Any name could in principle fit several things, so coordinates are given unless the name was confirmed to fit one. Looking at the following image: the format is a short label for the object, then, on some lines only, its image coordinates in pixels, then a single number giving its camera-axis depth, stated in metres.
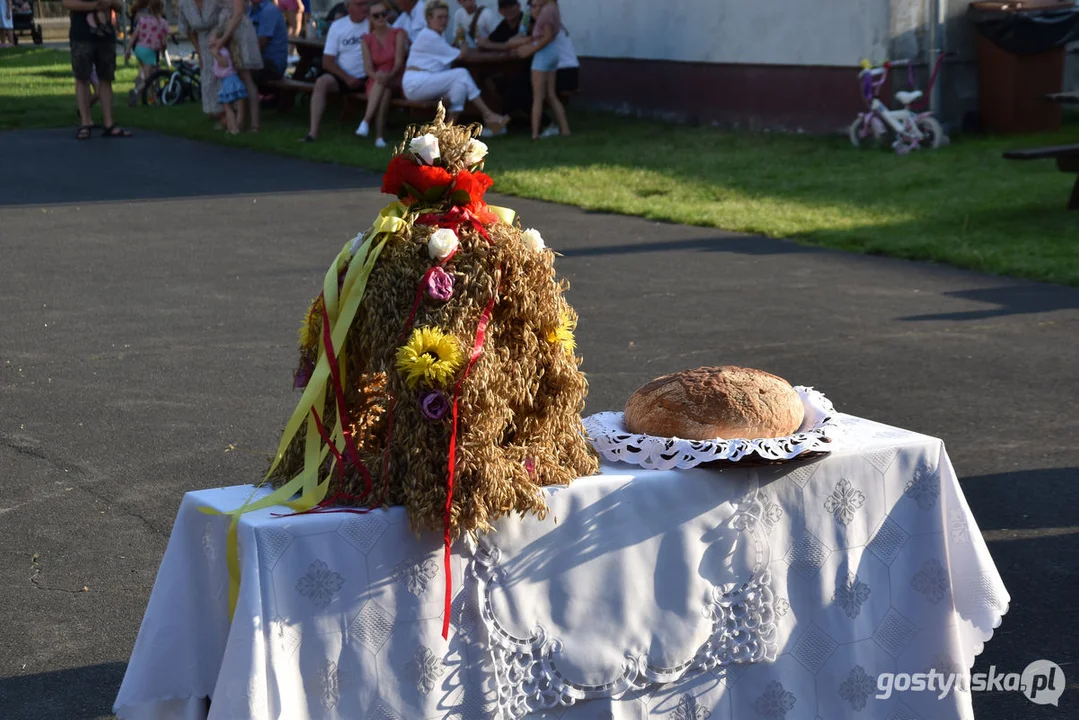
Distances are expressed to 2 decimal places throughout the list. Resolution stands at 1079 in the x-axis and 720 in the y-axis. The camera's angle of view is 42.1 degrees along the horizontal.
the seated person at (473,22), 18.30
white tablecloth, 3.06
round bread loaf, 3.50
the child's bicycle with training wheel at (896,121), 15.38
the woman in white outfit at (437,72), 16.89
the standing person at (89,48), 17.08
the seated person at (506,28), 17.83
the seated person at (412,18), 17.56
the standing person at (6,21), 40.41
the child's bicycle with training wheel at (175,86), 23.52
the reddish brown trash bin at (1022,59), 15.75
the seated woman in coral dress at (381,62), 17.28
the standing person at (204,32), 18.47
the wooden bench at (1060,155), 11.29
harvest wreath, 3.13
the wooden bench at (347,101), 17.33
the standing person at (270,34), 19.73
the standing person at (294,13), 25.50
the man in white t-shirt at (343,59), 18.08
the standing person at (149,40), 23.38
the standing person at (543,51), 16.98
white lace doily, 3.39
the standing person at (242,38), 18.08
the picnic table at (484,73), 17.55
